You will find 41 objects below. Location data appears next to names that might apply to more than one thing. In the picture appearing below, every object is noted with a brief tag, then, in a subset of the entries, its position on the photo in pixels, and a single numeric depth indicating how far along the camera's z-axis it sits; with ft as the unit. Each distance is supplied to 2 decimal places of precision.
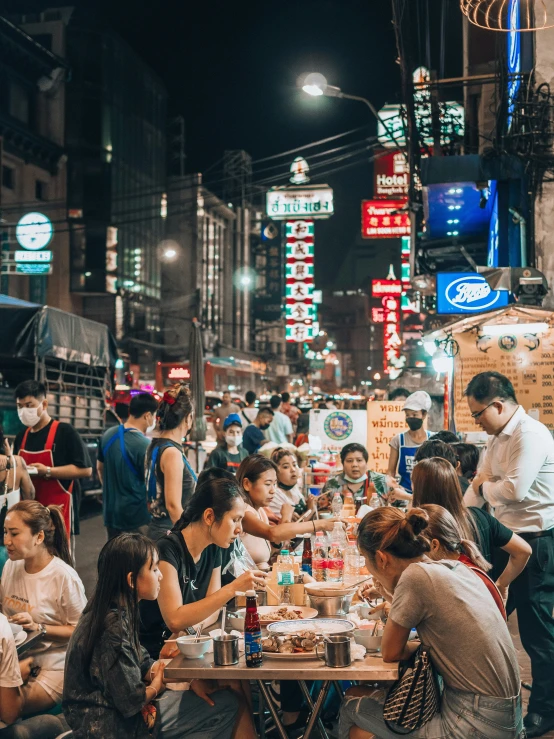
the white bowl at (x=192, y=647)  12.35
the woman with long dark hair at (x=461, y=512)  15.42
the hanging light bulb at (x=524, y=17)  32.37
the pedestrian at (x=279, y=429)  48.96
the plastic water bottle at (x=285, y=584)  16.28
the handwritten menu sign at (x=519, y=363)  29.01
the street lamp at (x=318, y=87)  48.34
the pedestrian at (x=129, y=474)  23.54
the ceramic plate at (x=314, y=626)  13.34
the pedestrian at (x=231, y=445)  36.17
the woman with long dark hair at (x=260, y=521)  19.75
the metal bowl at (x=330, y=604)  15.08
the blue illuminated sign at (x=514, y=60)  32.17
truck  40.19
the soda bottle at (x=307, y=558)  19.84
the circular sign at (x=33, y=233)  87.64
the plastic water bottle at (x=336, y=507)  24.95
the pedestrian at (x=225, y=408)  51.70
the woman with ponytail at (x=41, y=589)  14.82
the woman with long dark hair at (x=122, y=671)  11.53
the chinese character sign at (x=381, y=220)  89.20
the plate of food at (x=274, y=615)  14.24
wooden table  11.58
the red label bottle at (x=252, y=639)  11.83
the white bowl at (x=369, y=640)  12.60
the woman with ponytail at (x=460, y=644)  11.09
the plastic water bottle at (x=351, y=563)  18.96
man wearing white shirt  17.75
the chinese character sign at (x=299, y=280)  120.47
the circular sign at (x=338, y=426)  45.34
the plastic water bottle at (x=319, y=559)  18.15
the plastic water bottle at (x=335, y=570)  18.03
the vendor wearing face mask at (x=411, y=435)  31.14
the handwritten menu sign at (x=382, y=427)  42.06
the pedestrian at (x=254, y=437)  44.45
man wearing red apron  24.47
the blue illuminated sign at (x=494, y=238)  39.07
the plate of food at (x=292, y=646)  12.10
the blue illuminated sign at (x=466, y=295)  31.27
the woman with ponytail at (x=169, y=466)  20.21
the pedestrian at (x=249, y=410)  55.62
